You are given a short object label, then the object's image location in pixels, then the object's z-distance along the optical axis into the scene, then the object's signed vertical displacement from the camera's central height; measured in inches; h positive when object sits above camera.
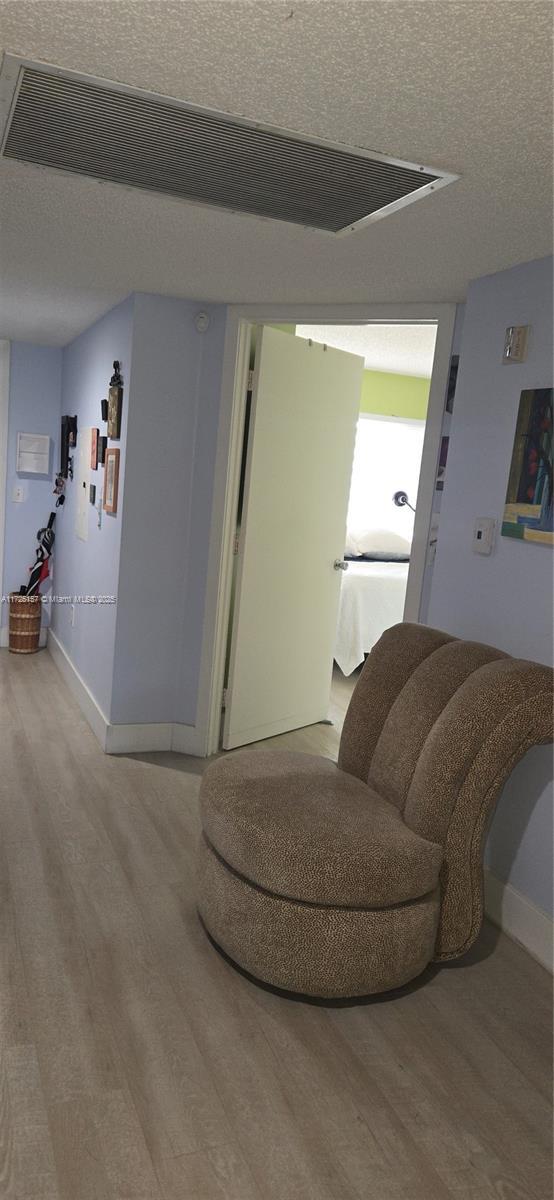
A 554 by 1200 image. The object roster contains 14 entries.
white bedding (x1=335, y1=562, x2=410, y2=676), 225.3 -36.6
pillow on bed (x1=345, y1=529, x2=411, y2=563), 268.5 -22.7
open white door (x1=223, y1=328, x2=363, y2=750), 161.0 -13.7
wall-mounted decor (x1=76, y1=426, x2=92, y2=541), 193.2 -9.7
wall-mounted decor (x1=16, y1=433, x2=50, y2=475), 234.8 -3.7
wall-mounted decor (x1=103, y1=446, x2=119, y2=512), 161.6 -5.9
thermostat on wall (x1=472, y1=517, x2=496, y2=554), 113.8 -7.1
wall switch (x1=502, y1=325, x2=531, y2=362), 107.8 +17.7
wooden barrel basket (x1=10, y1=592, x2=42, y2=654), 227.6 -49.0
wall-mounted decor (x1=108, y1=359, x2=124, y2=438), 159.2 +8.5
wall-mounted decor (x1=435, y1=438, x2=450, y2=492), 131.2 +2.7
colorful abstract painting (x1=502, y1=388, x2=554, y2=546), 102.9 +1.3
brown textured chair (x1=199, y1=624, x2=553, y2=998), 86.0 -38.6
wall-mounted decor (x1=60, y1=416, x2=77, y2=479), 213.9 +0.1
